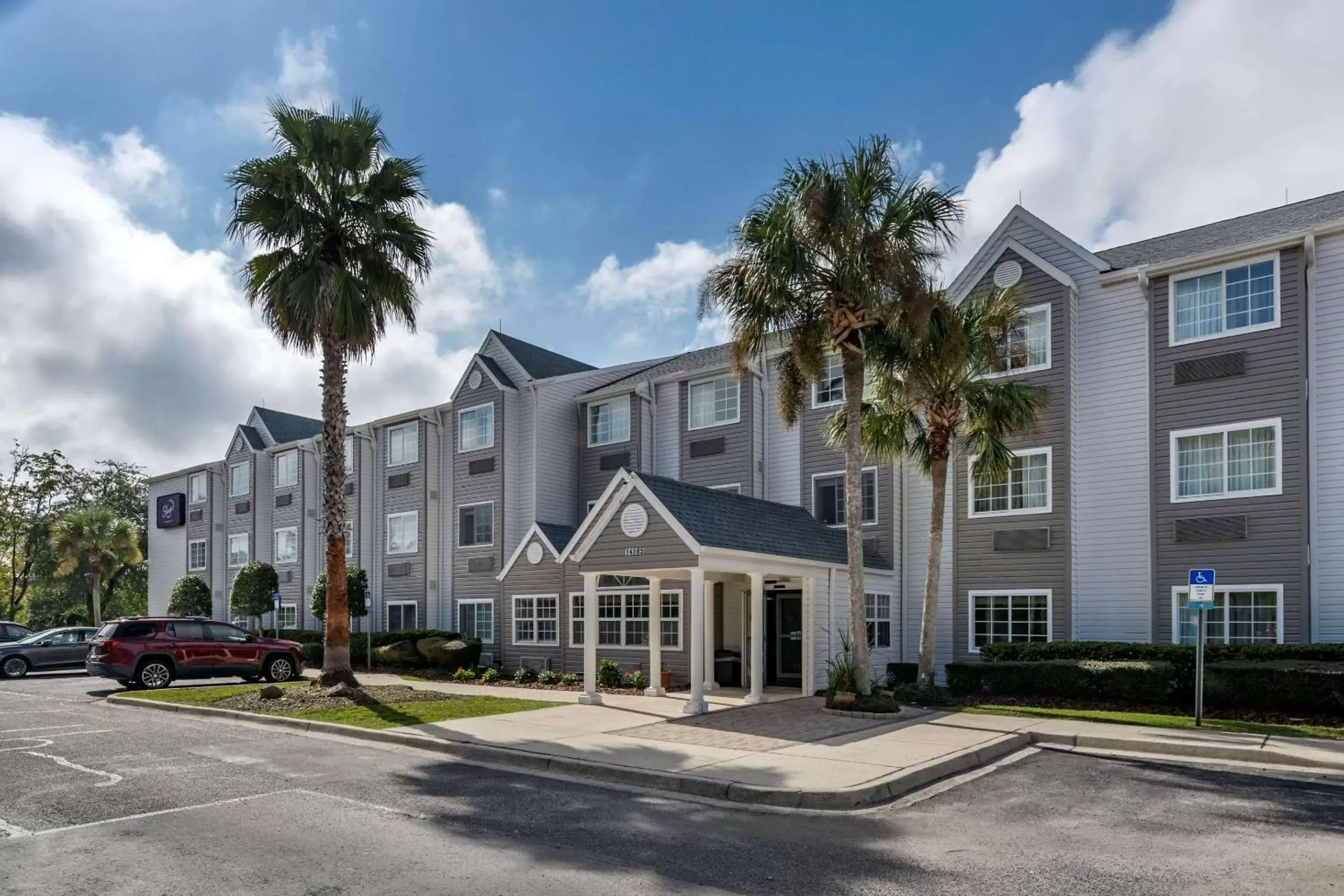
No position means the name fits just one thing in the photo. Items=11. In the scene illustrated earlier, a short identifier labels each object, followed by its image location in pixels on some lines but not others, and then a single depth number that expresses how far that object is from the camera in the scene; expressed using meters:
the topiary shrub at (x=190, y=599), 41.47
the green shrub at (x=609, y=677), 23.64
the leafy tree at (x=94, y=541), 47.25
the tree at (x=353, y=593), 32.38
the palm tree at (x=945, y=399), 17.86
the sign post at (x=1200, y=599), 14.87
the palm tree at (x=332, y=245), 20.16
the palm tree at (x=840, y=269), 16.77
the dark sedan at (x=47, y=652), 29.09
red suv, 23.19
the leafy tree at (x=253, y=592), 37.09
